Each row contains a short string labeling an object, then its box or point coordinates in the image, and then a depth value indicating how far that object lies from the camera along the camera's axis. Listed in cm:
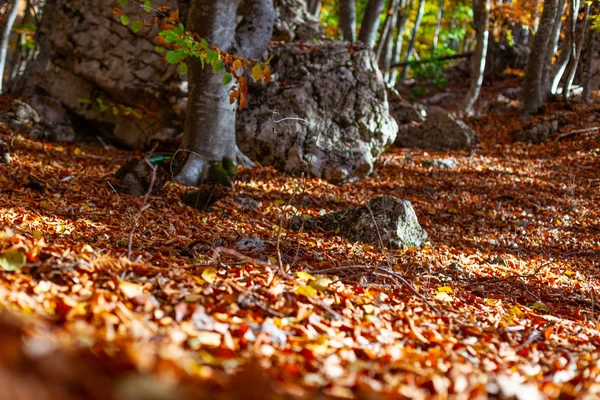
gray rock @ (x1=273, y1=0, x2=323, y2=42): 864
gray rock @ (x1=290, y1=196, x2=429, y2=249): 452
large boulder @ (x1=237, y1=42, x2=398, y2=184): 688
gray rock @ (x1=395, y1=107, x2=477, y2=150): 977
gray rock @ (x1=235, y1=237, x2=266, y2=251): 361
